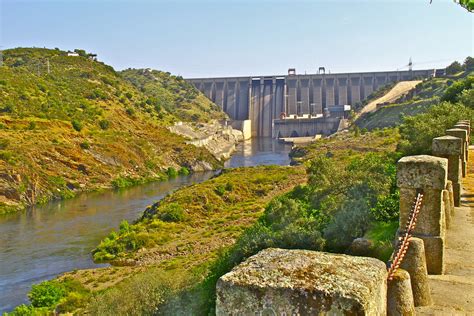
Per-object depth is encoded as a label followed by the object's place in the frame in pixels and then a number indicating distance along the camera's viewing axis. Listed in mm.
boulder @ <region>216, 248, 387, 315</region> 2475
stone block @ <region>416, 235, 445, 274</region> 6520
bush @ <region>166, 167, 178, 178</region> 66300
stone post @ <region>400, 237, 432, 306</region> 5230
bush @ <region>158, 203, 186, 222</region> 37531
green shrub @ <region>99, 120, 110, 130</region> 71731
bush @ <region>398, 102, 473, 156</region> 17062
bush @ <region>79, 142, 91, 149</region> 61375
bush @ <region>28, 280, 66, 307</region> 21859
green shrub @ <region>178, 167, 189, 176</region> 68350
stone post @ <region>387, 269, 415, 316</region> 4078
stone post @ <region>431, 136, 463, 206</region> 9344
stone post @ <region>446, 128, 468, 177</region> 12141
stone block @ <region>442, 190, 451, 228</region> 8417
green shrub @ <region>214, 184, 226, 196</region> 45584
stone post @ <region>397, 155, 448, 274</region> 6074
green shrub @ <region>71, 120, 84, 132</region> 65688
